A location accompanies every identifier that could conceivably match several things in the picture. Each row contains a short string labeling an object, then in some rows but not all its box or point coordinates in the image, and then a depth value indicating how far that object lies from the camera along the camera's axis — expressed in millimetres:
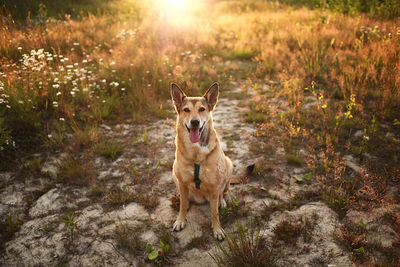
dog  3062
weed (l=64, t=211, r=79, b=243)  3174
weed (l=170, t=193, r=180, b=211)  3746
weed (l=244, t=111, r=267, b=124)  6008
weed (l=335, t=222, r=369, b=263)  2617
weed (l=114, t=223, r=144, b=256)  3004
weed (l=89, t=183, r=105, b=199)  3939
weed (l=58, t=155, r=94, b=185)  4133
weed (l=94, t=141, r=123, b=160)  4848
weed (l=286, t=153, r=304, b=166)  4492
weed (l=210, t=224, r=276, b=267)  2467
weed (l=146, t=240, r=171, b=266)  2830
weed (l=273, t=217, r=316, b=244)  2984
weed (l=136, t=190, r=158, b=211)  3728
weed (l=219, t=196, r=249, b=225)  3506
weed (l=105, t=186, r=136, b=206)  3781
